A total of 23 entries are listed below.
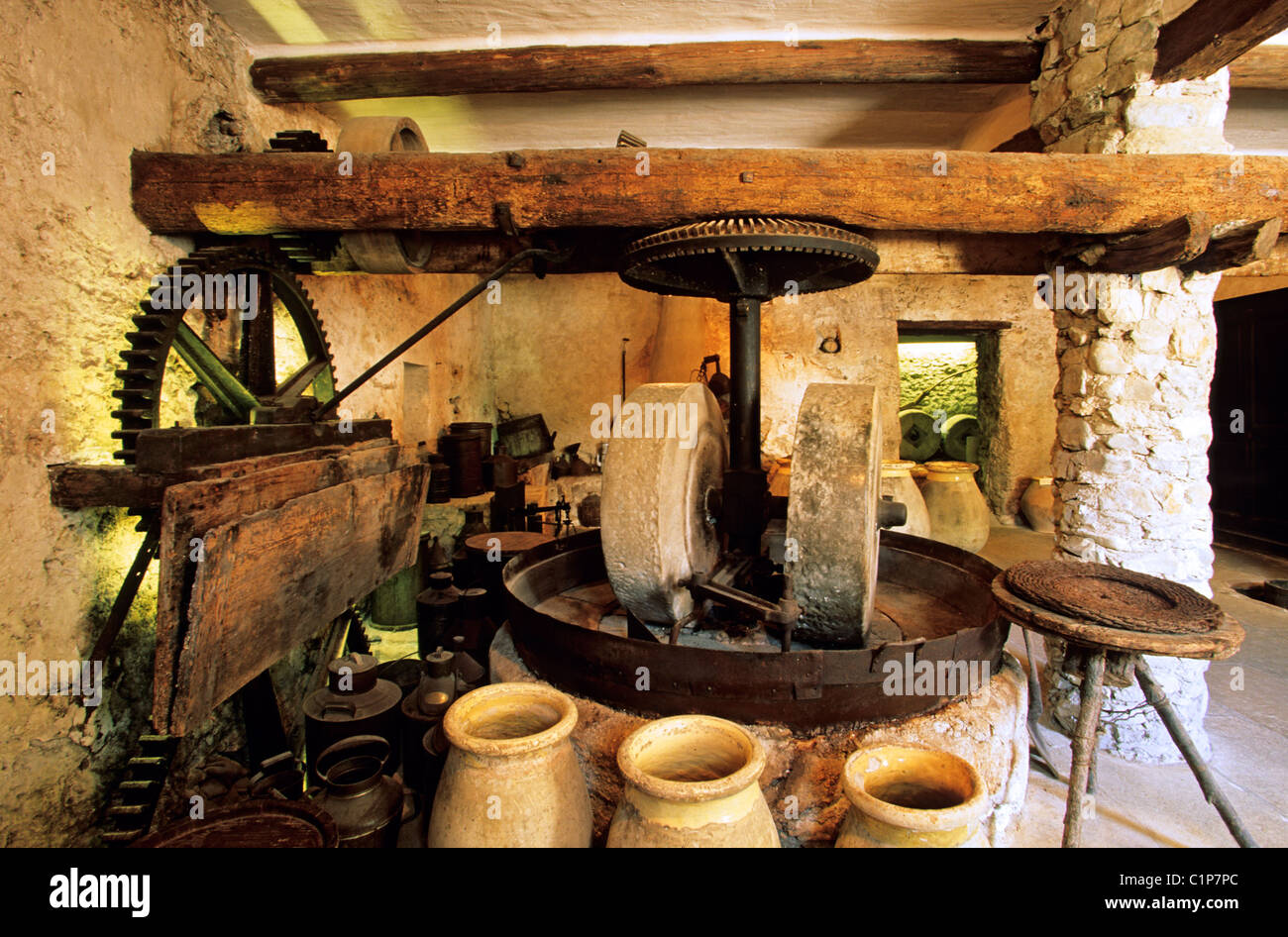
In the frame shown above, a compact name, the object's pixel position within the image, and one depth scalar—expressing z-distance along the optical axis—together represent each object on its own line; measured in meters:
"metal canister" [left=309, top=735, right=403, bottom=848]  2.00
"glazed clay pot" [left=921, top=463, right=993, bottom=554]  6.38
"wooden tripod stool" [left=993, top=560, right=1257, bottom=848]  1.90
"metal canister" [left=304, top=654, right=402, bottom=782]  2.41
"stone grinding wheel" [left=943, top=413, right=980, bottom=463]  10.41
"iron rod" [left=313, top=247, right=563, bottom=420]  3.01
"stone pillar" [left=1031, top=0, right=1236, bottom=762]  3.00
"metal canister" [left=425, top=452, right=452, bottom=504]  5.62
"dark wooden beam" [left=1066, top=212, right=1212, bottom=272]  2.65
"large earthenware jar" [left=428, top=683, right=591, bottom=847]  1.53
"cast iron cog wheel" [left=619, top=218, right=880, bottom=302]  2.44
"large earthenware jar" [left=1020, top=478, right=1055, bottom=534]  7.39
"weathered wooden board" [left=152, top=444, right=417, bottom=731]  1.77
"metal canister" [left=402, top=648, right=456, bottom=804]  2.47
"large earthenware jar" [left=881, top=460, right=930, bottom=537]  4.98
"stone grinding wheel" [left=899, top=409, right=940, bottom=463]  10.72
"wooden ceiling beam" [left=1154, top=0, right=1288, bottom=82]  2.41
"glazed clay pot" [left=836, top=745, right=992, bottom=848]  1.36
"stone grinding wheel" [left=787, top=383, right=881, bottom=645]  2.24
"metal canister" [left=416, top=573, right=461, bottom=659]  3.73
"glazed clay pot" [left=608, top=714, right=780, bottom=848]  1.40
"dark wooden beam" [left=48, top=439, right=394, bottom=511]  2.21
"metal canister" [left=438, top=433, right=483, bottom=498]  5.89
